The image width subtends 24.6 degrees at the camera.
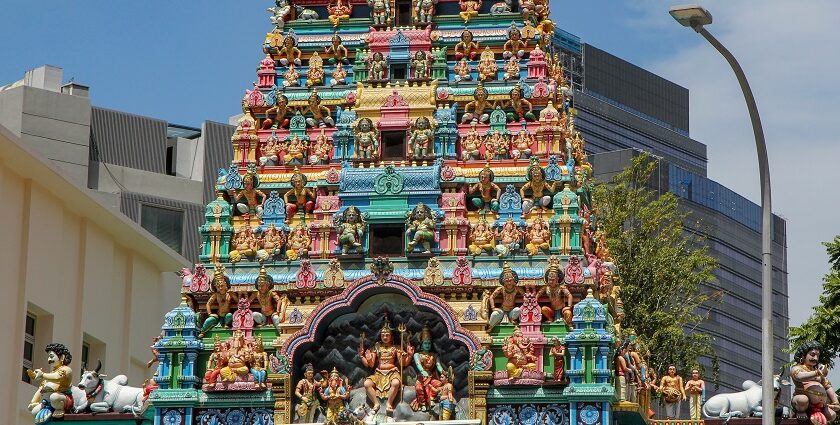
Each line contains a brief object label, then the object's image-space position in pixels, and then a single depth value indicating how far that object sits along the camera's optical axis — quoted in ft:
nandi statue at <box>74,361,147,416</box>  185.57
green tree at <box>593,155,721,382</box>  246.27
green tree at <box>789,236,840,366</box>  209.87
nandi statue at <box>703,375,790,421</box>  181.27
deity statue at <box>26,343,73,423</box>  184.03
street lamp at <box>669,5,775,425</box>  137.59
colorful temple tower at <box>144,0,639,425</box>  177.78
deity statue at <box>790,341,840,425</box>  178.09
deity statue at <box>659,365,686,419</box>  186.80
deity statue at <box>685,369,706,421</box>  185.88
